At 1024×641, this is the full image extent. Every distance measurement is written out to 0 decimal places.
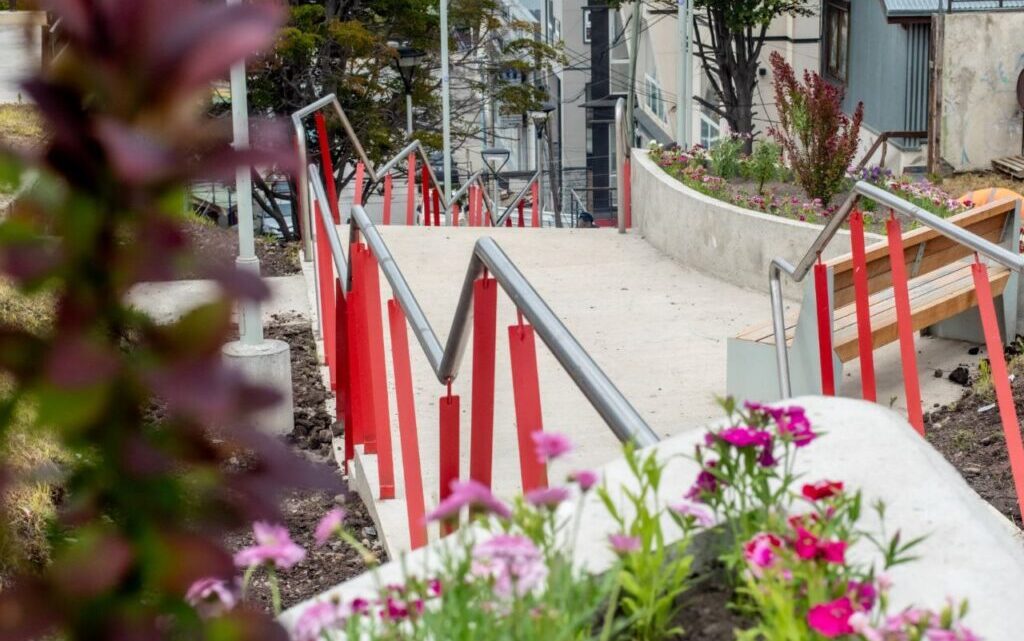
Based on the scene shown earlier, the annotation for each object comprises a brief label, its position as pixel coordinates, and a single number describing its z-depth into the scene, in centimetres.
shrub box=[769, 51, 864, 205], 859
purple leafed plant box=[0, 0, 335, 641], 116
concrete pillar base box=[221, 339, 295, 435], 584
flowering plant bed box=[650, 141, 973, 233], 816
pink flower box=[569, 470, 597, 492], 163
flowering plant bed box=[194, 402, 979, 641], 155
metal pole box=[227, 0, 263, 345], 564
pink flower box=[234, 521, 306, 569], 154
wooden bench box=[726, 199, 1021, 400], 579
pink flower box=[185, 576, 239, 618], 131
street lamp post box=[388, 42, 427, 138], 1944
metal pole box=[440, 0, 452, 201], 1772
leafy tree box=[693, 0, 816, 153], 2544
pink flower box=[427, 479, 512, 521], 154
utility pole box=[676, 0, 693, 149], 1338
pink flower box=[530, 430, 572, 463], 162
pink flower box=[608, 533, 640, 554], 163
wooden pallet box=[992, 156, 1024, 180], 1747
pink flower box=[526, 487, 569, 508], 160
